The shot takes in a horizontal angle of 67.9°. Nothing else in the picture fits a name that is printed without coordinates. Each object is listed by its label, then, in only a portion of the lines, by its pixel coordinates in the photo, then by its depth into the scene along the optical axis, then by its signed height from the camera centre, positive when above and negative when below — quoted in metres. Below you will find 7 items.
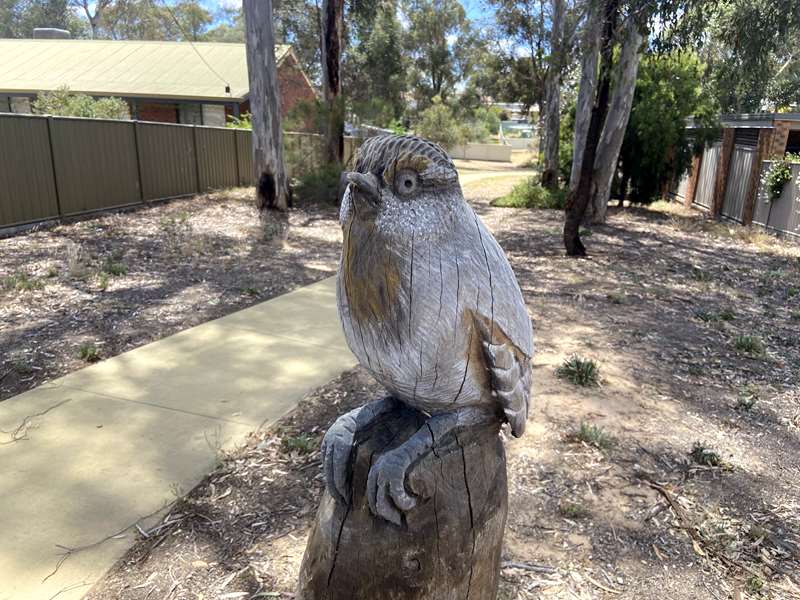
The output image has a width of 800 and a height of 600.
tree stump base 1.73 -1.13
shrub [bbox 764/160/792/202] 12.13 -0.64
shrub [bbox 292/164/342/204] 14.96 -1.11
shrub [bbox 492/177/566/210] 16.41 -1.48
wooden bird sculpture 1.57 -0.43
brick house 22.03 +2.49
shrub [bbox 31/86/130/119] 17.02 +0.97
